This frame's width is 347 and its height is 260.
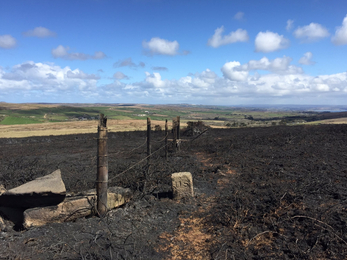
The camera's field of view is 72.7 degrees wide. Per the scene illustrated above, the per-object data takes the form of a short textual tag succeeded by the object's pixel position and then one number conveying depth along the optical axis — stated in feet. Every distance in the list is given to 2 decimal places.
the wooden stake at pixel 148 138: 27.97
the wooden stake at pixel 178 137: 40.45
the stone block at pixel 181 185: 20.67
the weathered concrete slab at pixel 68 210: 15.19
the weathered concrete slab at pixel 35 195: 15.56
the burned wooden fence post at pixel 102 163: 16.38
